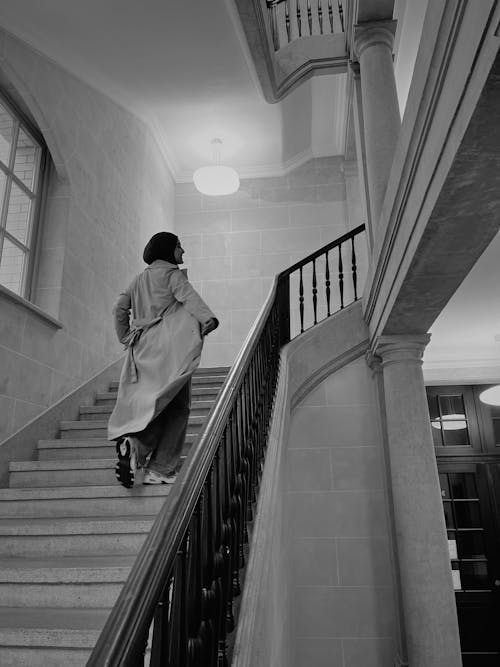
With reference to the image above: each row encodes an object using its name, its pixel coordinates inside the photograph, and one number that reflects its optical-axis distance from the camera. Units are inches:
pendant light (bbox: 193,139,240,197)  290.7
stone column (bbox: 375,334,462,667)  164.7
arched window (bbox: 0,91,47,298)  180.9
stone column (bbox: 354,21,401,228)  193.3
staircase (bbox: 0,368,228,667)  80.5
